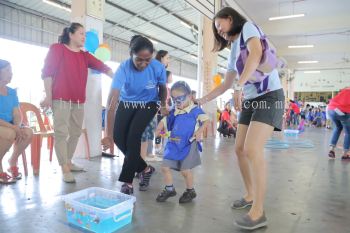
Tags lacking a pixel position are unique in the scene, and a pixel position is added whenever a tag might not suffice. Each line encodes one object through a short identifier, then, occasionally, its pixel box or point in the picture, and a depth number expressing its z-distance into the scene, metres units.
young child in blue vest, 2.29
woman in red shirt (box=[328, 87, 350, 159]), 4.41
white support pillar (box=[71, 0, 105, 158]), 3.88
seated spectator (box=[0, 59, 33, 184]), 2.63
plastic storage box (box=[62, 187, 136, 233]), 1.67
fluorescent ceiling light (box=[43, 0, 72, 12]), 9.48
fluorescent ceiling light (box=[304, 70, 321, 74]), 22.85
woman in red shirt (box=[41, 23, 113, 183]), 2.74
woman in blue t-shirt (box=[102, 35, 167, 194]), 2.30
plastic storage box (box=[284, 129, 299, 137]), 8.60
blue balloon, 3.72
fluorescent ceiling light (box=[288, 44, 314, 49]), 14.35
